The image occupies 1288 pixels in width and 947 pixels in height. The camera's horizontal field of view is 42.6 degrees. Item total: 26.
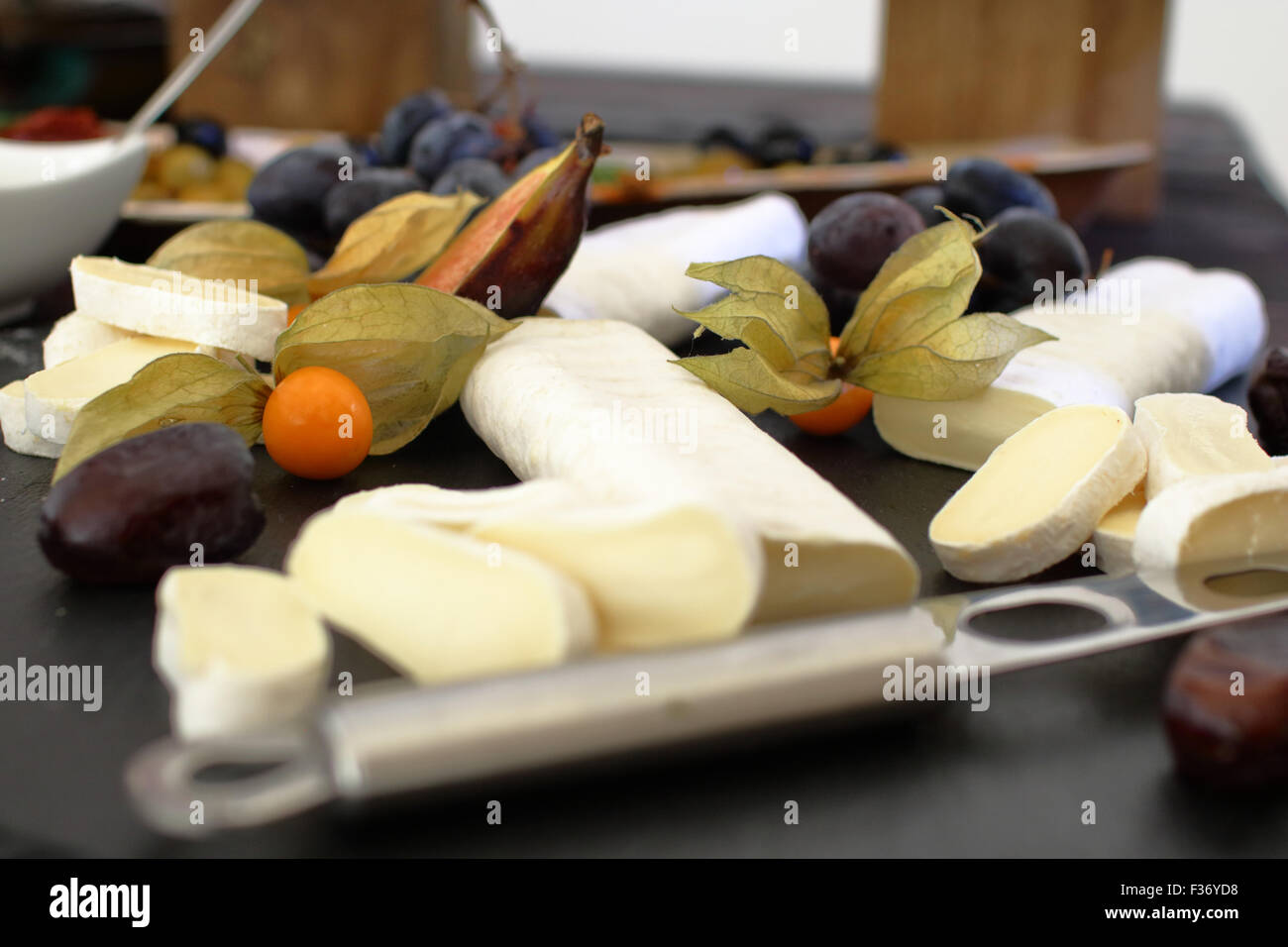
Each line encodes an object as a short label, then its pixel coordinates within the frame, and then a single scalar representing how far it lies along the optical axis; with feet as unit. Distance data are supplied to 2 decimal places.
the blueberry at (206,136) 1.67
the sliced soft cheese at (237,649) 0.62
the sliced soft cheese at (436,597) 0.64
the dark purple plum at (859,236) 1.08
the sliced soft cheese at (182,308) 0.95
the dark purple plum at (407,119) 1.48
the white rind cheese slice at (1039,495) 0.78
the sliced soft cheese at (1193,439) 0.82
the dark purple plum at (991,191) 1.22
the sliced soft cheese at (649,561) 0.65
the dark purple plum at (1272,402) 0.98
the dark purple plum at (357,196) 1.21
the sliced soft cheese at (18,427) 0.95
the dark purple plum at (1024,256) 1.12
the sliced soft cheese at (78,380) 0.93
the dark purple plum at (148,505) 0.76
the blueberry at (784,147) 1.68
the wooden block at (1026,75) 2.12
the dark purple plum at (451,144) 1.38
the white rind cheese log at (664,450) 0.70
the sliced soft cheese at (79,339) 1.02
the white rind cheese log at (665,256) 1.14
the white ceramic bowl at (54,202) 1.22
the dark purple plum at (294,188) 1.25
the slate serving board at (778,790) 0.62
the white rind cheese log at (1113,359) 0.95
